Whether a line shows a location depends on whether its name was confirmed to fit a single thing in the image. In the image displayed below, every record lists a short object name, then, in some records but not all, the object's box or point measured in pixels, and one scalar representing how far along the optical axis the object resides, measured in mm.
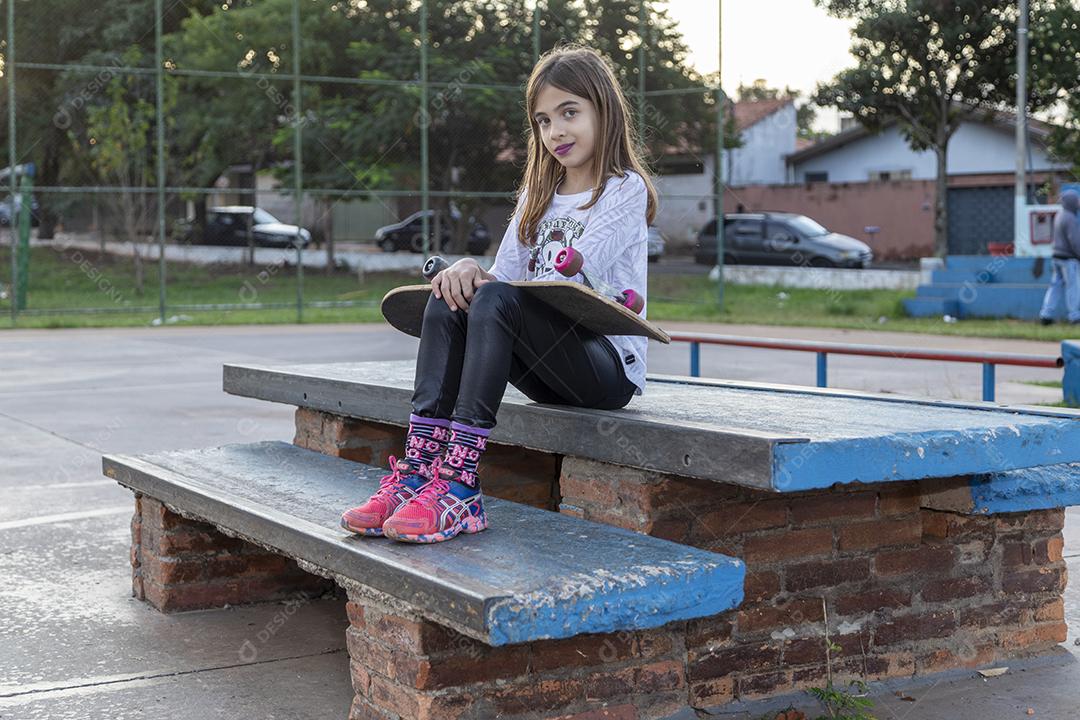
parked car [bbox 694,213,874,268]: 29703
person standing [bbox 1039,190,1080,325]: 16172
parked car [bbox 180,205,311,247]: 30012
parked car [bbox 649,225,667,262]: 29659
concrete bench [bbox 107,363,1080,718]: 2889
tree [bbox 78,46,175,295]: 23562
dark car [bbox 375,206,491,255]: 26078
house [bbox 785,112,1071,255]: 34000
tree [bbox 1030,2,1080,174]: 26250
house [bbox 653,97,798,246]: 41875
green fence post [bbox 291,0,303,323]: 18766
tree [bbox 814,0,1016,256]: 29328
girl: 3133
